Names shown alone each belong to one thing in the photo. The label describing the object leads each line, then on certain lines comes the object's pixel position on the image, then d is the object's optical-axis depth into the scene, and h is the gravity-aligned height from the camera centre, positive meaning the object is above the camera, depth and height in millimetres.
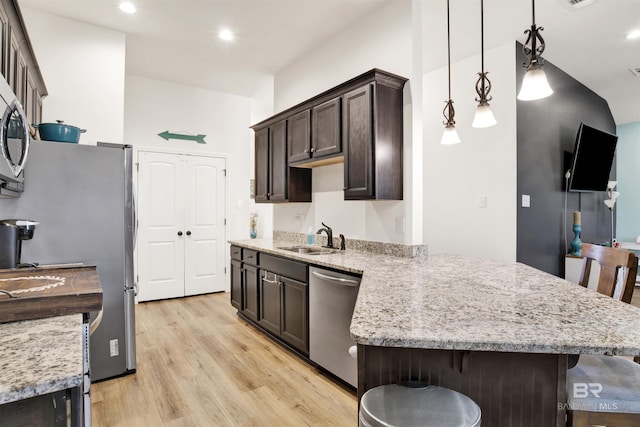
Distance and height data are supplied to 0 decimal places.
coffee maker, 1853 -136
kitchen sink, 3234 -367
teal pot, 2441 +581
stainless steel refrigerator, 2297 -47
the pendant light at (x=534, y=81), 1670 +647
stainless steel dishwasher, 2318 -773
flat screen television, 4062 +649
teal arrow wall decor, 4816 +1093
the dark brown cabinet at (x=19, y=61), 1944 +1014
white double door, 4652 -173
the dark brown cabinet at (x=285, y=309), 2785 -851
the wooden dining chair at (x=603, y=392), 1078 -579
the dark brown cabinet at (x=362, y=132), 2686 +672
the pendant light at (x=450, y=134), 2476 +576
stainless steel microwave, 1414 +341
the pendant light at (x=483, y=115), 2090 +588
